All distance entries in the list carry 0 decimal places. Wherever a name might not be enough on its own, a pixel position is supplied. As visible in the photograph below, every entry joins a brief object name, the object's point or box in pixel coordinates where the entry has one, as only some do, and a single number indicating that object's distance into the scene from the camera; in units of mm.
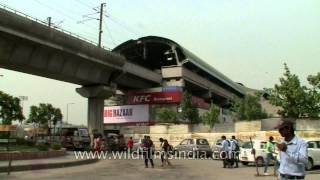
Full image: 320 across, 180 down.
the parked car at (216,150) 36794
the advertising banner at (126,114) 77750
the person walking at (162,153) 27984
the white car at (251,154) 28500
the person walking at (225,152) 27391
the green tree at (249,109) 68438
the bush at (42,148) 32213
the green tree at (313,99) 45656
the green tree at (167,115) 70000
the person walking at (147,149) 26988
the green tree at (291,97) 45812
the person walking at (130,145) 41469
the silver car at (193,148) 40125
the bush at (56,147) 34475
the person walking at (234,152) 27750
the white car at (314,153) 26344
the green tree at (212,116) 60288
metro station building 73562
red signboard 73188
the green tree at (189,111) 68875
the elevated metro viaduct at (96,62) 37469
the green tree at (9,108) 76312
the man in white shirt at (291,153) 6738
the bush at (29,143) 35350
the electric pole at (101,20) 55612
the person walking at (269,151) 22516
